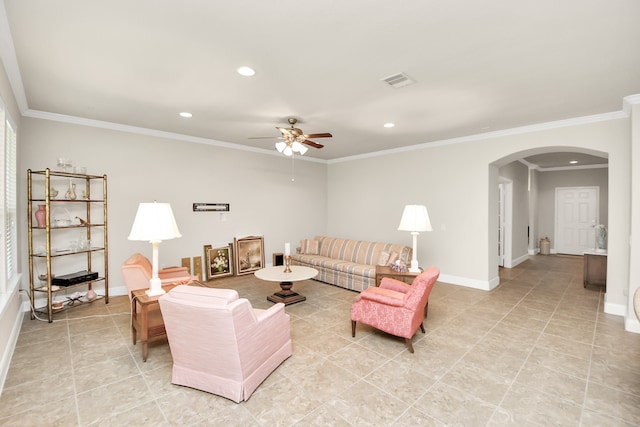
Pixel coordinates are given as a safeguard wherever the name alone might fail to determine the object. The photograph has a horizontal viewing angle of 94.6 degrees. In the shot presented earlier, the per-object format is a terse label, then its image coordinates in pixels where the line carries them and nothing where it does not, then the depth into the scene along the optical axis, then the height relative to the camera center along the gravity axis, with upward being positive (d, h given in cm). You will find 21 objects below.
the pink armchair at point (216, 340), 203 -94
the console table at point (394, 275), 371 -79
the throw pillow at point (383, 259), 504 -80
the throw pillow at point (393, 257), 491 -74
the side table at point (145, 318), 265 -100
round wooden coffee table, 412 -91
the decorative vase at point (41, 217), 380 -6
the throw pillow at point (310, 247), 629 -74
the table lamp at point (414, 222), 371 -12
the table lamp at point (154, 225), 259 -11
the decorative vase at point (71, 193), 399 +27
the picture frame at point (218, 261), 557 -94
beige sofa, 490 -88
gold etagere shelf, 361 -22
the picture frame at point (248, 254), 595 -86
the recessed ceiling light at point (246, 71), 270 +132
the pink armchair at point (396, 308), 282 -96
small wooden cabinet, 505 -97
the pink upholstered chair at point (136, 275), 320 -68
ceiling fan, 387 +95
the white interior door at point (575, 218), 838 -17
